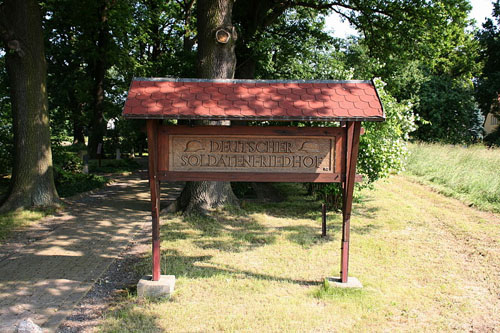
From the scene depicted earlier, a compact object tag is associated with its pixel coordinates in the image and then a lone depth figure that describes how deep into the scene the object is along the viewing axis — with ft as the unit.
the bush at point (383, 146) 28.73
